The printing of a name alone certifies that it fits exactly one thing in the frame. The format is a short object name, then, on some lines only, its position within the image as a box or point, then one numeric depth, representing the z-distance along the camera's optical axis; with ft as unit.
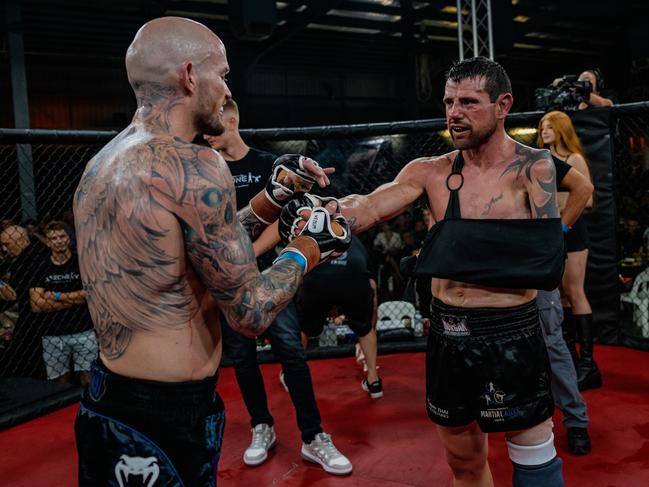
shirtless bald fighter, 3.83
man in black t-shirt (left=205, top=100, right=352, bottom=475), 8.32
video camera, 12.57
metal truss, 15.69
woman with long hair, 10.65
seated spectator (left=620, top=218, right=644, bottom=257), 19.45
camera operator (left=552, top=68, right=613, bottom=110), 12.60
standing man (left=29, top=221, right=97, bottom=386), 11.78
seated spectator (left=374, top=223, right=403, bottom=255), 22.77
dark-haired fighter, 5.56
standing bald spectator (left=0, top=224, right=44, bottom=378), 11.76
